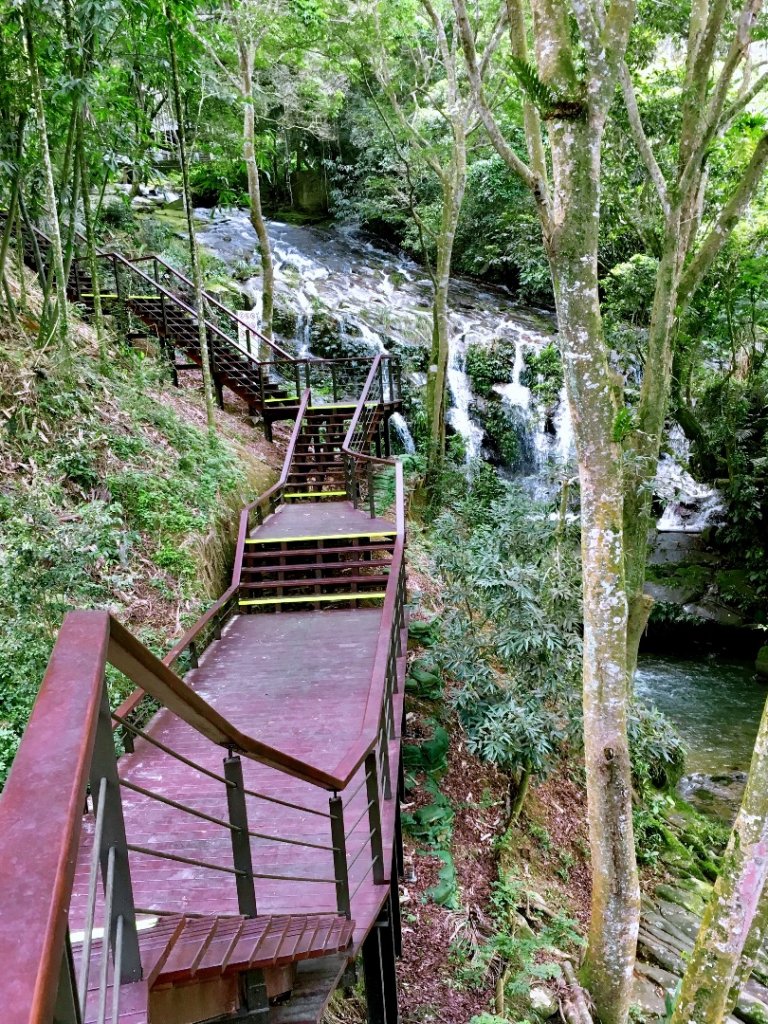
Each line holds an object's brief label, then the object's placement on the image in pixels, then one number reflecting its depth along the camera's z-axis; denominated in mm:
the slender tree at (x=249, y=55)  11703
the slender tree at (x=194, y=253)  8384
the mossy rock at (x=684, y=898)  6289
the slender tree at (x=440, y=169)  11172
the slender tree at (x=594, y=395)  3965
